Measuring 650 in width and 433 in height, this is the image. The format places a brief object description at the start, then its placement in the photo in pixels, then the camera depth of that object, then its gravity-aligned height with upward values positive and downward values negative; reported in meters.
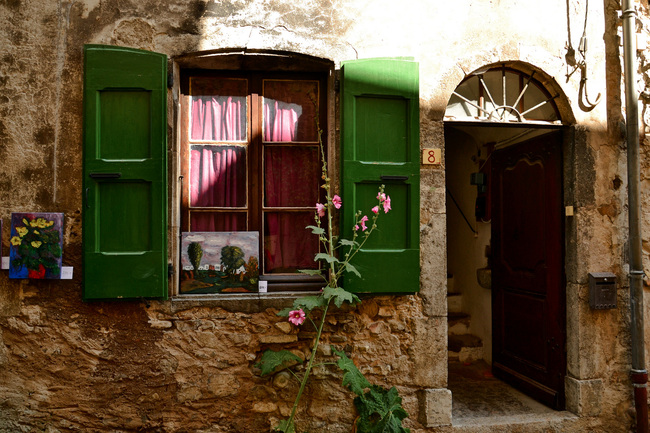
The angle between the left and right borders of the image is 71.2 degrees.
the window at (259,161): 3.40 +0.46
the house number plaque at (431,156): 3.37 +0.48
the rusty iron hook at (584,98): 3.54 +0.95
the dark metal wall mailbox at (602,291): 3.45 -0.54
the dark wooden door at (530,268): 3.67 -0.43
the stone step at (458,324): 5.26 -1.21
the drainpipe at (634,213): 3.45 +0.05
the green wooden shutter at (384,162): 3.22 +0.42
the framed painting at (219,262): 3.29 -0.30
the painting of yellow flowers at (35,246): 3.05 -0.17
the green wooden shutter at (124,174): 3.05 +0.32
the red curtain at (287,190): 3.45 +0.23
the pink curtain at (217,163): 3.40 +0.43
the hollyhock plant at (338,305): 2.86 -0.58
